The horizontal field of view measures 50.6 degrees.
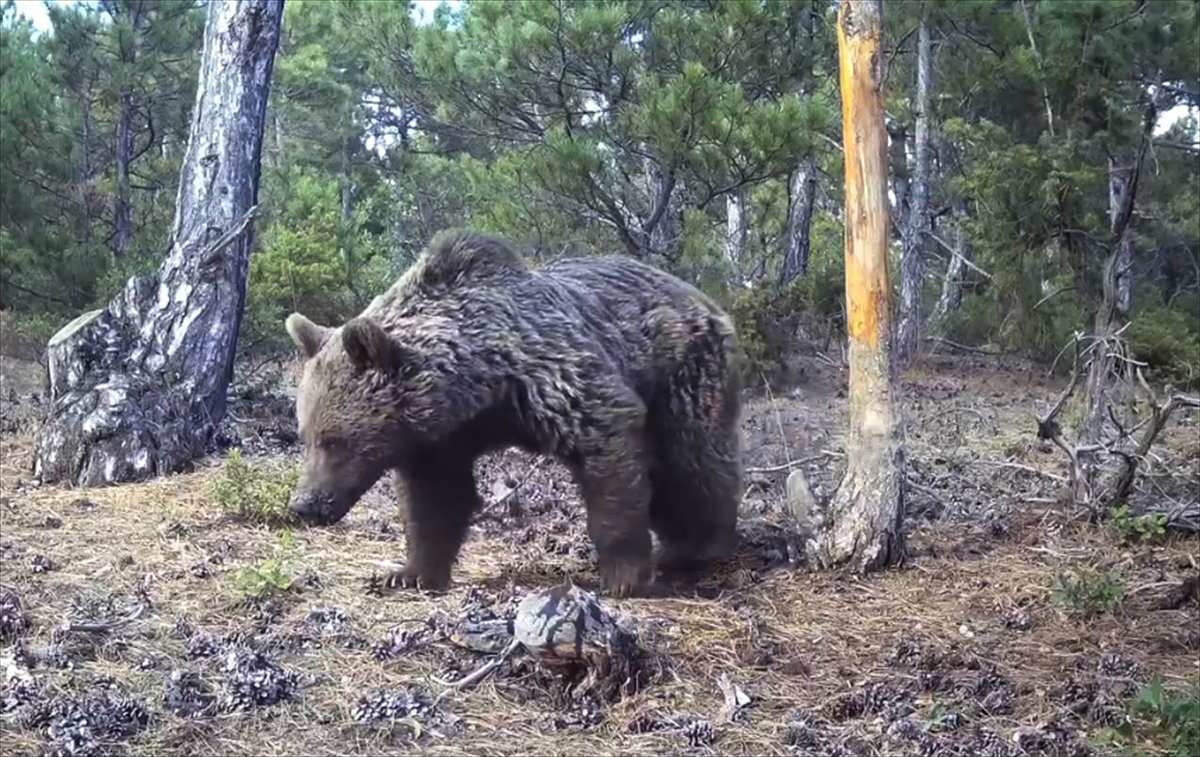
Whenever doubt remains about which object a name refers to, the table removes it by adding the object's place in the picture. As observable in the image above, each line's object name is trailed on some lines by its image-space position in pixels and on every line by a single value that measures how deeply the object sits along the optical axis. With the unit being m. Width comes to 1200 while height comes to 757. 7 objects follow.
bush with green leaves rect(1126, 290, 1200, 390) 14.06
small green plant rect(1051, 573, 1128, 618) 5.45
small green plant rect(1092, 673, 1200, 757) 4.13
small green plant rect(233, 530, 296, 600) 5.46
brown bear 5.48
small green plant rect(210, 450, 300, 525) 7.14
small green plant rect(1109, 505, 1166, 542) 6.64
